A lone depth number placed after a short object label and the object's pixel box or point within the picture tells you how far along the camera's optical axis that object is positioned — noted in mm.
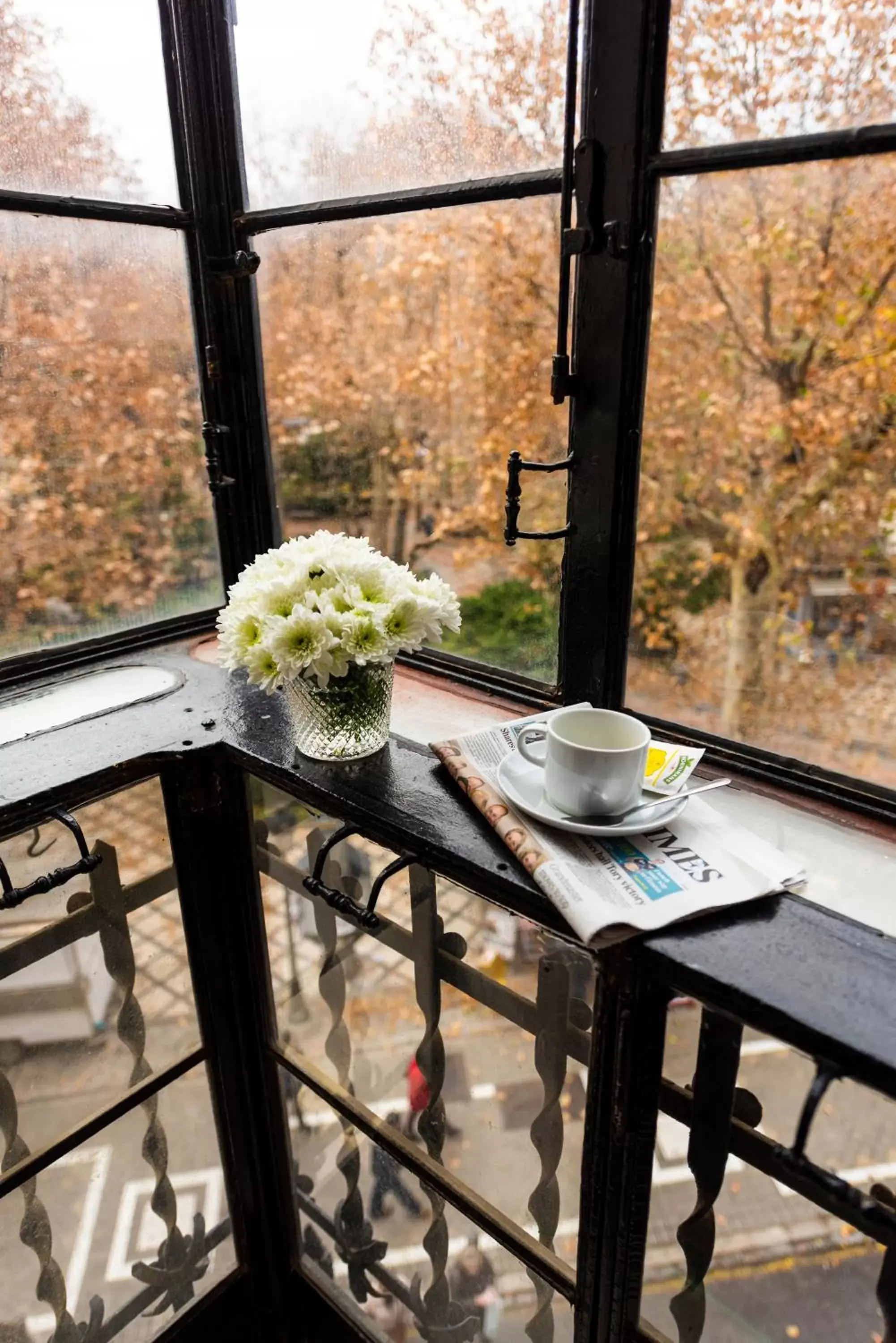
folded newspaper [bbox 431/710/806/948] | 739
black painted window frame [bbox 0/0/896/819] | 879
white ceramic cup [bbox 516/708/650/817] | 803
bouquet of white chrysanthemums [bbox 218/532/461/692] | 939
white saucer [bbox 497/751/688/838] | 817
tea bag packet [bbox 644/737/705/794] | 889
